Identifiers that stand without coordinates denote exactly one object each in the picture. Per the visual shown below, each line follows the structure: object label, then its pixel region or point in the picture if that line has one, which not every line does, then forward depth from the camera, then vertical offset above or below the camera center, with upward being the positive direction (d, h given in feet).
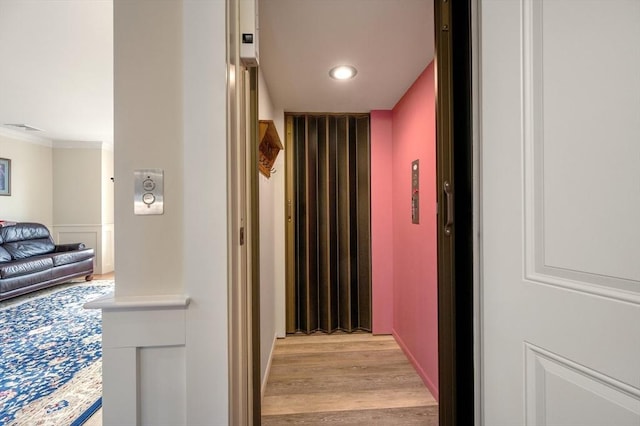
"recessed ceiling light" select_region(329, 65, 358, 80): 6.51 +3.43
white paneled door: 1.77 +0.02
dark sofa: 11.73 -2.01
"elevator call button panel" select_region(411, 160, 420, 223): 7.06 +0.60
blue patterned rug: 5.39 -3.66
